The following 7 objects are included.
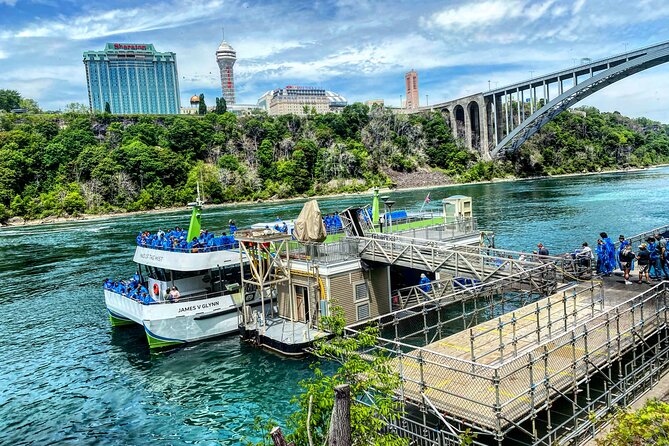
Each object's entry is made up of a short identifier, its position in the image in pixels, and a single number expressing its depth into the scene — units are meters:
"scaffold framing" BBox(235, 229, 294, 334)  18.00
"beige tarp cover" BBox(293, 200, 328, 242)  17.70
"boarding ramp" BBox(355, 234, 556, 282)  15.48
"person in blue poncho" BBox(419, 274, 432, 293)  21.11
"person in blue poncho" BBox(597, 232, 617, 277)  15.87
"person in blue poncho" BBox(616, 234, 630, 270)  15.58
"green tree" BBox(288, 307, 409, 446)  5.80
